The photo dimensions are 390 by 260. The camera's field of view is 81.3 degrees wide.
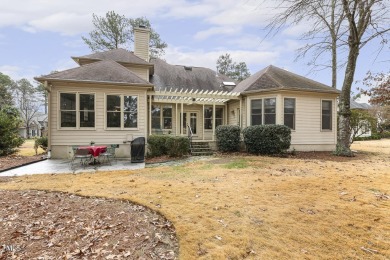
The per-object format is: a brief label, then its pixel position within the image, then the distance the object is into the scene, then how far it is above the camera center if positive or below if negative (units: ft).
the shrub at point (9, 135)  38.93 -1.10
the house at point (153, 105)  36.40 +4.73
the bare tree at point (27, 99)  166.15 +22.45
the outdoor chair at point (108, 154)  30.97 -3.40
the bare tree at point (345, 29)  34.98 +17.48
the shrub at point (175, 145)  36.99 -2.60
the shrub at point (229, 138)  41.42 -1.59
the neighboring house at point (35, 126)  160.97 +2.02
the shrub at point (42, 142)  46.32 -2.75
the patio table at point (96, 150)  29.25 -2.83
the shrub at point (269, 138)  37.65 -1.45
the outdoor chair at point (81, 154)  28.27 -3.14
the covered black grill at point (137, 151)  32.99 -3.19
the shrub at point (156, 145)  37.70 -2.65
